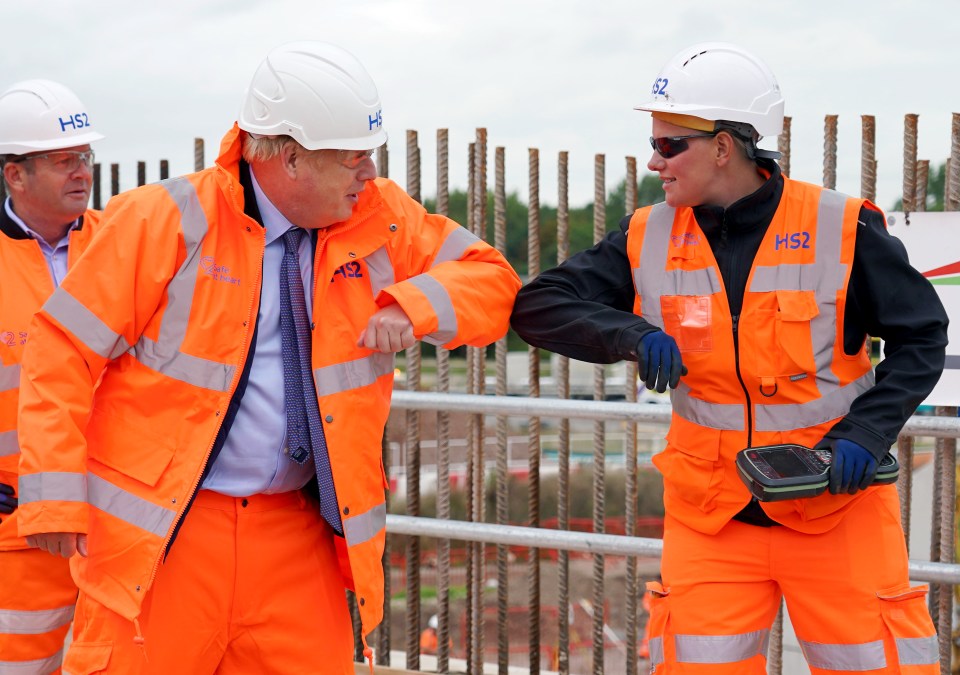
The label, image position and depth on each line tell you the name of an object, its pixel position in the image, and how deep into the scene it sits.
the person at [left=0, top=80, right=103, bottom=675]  4.12
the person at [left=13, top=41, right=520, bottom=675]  3.06
